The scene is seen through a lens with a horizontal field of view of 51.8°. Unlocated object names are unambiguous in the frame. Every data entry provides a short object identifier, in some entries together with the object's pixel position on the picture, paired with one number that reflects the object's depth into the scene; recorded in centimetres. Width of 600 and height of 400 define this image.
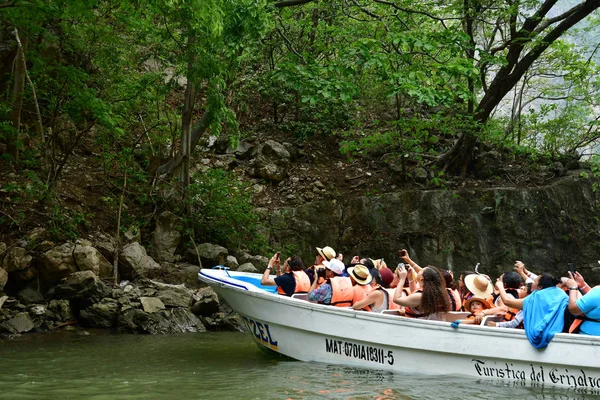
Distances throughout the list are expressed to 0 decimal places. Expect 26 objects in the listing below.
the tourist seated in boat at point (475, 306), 790
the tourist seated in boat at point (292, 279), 945
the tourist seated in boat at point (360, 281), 863
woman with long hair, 758
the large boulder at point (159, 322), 1151
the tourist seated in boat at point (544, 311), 672
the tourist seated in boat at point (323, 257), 1009
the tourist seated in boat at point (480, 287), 798
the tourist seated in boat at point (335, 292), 868
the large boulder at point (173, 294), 1249
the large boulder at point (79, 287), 1174
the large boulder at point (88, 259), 1246
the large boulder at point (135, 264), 1352
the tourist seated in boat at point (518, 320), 730
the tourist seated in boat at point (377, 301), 828
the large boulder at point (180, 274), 1409
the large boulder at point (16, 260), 1194
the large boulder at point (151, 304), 1198
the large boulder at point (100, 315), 1166
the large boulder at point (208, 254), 1492
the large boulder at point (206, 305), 1262
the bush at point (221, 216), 1579
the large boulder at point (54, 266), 1216
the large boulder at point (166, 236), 1495
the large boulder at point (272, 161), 1923
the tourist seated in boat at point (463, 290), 842
